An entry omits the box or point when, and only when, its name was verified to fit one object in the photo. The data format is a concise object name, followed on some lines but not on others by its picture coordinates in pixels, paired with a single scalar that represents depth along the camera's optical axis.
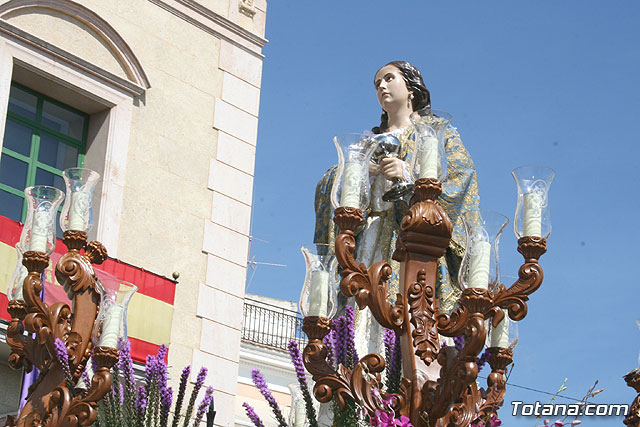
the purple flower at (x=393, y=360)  5.16
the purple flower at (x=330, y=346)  5.27
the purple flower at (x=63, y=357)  5.53
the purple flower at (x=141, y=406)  5.00
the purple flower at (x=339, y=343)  5.25
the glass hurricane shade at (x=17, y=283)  6.26
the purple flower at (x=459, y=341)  5.19
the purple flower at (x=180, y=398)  4.94
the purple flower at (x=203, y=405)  4.95
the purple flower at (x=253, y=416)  4.85
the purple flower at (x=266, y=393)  4.91
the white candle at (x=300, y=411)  5.67
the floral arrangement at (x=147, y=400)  5.00
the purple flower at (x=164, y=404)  4.98
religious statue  6.29
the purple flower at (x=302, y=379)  4.92
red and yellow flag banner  10.01
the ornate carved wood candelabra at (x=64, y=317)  5.54
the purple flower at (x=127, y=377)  5.05
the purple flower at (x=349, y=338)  5.23
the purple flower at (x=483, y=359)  5.32
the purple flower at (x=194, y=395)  4.99
